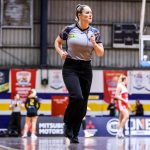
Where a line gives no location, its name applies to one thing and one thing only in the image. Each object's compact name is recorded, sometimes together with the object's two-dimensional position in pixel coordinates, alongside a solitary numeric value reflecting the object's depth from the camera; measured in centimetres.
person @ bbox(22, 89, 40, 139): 2493
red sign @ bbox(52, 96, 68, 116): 3309
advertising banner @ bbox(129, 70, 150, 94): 3484
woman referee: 877
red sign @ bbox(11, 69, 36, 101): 3412
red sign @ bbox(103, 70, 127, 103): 3456
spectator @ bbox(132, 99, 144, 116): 3225
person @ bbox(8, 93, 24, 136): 2765
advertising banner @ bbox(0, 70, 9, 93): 3381
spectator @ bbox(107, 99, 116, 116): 3163
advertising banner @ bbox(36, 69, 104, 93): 3431
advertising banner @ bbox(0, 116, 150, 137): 2625
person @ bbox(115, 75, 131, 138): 1983
